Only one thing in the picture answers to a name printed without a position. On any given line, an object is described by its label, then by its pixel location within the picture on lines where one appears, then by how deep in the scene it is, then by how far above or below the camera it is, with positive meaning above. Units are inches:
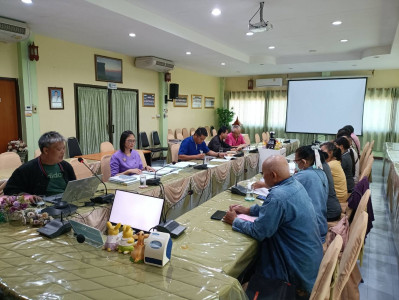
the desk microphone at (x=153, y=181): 106.0 -24.5
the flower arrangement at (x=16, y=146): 182.2 -20.5
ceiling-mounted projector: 144.6 +48.9
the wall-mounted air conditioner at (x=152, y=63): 261.1 +52.2
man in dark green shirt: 85.0 -18.1
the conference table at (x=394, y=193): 119.4 -36.3
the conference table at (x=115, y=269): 43.3 -27.2
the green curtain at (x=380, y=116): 328.2 +5.3
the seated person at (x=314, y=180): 82.3 -18.4
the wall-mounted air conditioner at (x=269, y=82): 376.8 +50.6
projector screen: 313.1 +18.2
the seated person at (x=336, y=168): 113.2 -19.6
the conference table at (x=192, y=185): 106.3 -30.5
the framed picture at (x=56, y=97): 203.5 +13.5
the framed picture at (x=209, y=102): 399.9 +23.5
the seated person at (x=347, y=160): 141.1 -20.4
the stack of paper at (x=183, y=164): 140.7 -24.3
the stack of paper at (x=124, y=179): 107.0 -24.6
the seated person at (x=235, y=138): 232.2 -16.8
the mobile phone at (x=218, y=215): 76.4 -27.1
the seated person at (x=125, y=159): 122.1 -19.3
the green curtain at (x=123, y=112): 256.1 +4.5
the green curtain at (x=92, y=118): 226.5 -1.5
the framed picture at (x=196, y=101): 369.4 +22.4
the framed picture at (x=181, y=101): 338.6 +20.3
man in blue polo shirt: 167.5 -19.0
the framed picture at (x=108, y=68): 236.4 +42.4
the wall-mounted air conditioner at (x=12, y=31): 154.9 +48.3
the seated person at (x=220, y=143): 203.9 -18.5
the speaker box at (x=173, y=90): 306.0 +30.2
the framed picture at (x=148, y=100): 289.5 +18.4
